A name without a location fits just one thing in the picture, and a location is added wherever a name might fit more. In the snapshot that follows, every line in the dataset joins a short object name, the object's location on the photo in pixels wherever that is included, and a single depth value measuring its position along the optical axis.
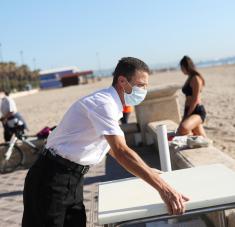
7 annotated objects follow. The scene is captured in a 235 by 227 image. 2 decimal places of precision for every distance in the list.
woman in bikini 6.99
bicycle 8.73
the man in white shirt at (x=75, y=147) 2.52
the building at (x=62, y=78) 68.44
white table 2.30
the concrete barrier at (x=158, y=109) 8.56
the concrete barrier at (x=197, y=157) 4.79
